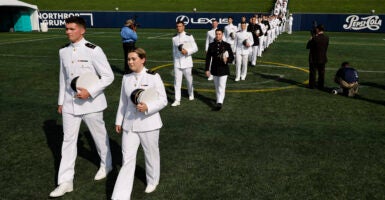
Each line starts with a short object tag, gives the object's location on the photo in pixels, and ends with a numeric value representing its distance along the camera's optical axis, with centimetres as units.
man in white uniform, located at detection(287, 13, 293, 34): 3405
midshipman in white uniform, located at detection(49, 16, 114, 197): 509
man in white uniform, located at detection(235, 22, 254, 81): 1312
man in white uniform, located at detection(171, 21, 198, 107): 990
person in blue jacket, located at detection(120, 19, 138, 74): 1330
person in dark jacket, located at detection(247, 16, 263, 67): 1625
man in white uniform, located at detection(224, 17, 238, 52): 1602
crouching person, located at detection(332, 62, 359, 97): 1086
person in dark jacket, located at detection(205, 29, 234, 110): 944
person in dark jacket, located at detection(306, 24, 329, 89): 1159
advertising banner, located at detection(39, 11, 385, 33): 3609
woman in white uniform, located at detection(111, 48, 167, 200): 458
